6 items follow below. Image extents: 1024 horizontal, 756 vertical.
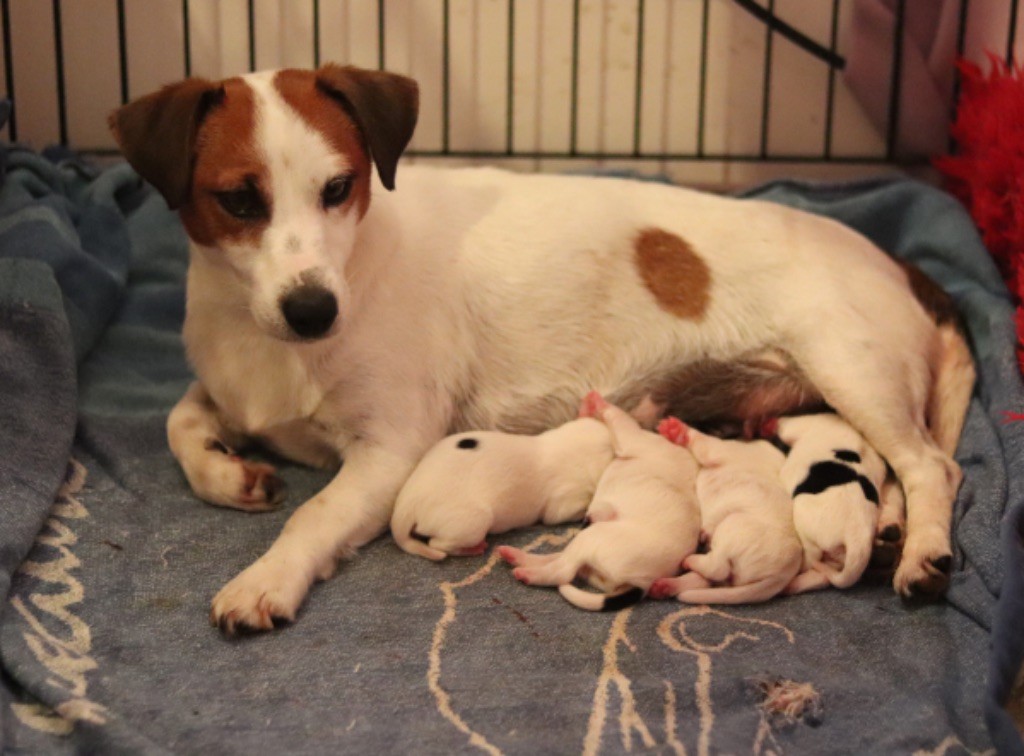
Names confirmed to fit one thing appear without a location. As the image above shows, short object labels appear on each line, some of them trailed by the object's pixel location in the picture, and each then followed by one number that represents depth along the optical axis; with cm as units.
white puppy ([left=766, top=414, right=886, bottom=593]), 90
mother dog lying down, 89
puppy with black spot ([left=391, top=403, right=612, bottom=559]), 91
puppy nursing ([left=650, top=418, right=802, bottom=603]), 89
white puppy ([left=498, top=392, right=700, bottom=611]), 88
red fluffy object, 109
